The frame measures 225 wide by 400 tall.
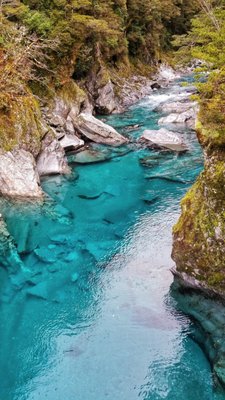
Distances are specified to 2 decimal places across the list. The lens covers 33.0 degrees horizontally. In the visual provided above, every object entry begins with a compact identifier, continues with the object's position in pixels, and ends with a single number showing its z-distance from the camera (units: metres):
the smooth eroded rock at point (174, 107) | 29.02
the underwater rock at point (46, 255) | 12.23
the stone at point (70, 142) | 20.50
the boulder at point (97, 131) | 22.14
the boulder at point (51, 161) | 17.83
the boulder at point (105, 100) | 28.53
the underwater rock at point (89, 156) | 19.75
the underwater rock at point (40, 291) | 10.82
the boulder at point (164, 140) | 21.47
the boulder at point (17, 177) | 15.32
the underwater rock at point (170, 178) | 17.30
